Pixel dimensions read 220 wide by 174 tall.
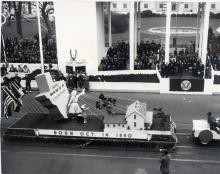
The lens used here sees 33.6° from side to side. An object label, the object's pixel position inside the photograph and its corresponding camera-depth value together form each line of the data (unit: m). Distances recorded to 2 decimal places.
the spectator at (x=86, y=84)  21.91
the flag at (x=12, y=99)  15.05
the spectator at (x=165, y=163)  11.50
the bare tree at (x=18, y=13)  28.91
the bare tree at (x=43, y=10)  27.28
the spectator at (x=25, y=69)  23.75
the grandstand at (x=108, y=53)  21.66
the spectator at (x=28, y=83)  21.24
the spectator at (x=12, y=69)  23.53
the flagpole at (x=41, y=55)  21.73
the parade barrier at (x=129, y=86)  21.80
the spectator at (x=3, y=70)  22.52
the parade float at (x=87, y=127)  13.99
